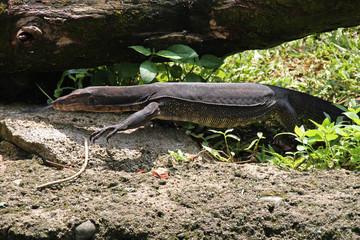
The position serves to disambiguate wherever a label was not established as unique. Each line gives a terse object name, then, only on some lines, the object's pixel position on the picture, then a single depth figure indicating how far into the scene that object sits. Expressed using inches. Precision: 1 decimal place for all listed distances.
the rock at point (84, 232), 239.6
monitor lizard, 363.9
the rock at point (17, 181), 281.3
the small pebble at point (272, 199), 250.1
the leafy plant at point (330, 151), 301.0
